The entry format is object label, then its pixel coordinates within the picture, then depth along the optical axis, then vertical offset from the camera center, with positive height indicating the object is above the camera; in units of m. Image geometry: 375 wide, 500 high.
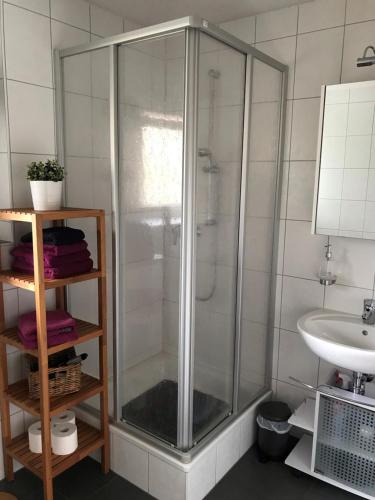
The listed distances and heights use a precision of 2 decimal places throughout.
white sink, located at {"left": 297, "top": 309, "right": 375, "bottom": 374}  1.67 -0.69
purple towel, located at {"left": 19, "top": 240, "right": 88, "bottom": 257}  1.63 -0.29
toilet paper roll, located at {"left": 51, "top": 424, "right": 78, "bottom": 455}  1.76 -1.12
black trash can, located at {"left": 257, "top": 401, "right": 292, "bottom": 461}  2.09 -1.27
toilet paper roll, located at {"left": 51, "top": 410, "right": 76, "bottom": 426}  1.88 -1.11
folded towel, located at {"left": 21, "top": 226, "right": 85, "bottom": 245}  1.65 -0.23
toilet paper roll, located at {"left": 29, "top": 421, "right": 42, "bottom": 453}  1.80 -1.14
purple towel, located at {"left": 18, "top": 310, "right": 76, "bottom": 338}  1.65 -0.59
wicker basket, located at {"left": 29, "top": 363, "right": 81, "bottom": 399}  1.74 -0.87
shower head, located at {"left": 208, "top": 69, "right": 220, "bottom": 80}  1.57 +0.42
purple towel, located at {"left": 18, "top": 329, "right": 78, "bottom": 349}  1.64 -0.65
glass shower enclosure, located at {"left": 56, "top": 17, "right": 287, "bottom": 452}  1.57 -0.06
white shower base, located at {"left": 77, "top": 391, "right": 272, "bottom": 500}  1.73 -1.26
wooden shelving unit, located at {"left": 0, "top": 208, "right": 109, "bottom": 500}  1.56 -0.88
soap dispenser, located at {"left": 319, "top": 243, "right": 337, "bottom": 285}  2.03 -0.43
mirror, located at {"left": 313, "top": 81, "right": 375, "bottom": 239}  1.85 +0.10
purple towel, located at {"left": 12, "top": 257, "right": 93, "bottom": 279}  1.64 -0.37
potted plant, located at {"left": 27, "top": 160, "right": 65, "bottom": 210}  1.65 -0.02
